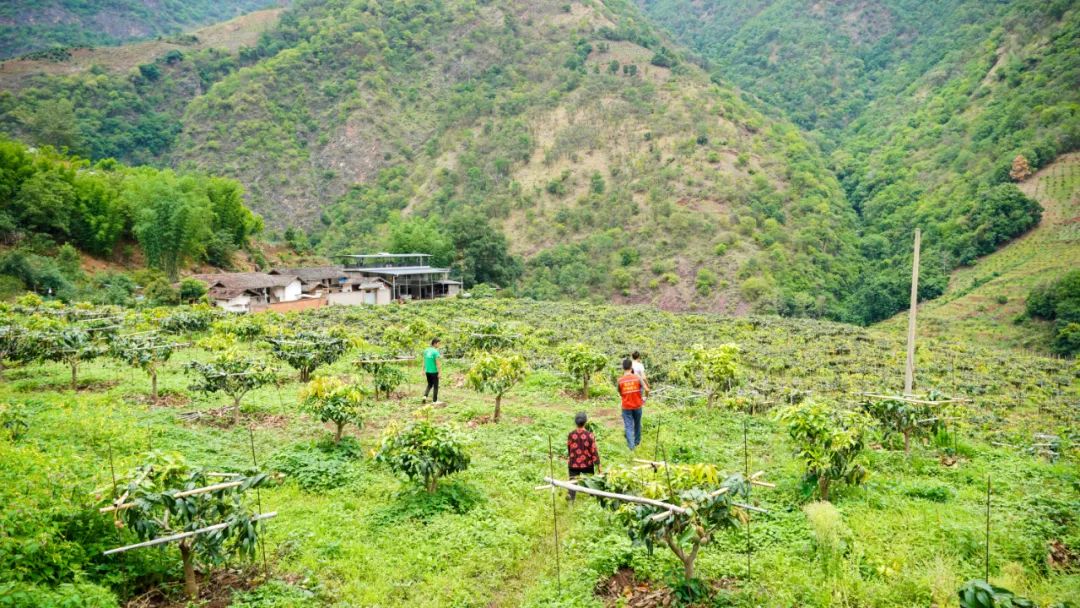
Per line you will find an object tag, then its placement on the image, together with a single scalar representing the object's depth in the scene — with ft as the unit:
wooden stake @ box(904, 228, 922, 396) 36.96
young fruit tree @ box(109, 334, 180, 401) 45.91
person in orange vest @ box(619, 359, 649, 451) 31.96
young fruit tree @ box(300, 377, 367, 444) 34.35
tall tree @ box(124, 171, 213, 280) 128.67
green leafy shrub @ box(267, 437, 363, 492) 30.30
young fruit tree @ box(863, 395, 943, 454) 32.27
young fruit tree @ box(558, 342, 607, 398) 49.14
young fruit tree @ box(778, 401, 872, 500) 26.22
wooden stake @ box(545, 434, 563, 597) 20.98
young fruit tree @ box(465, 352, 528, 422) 41.78
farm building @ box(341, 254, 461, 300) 156.46
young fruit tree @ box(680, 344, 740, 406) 44.39
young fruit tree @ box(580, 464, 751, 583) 18.49
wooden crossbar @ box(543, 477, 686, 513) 18.31
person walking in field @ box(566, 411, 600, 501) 26.48
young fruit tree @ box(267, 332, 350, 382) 53.47
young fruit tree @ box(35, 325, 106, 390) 46.55
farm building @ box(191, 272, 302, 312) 121.60
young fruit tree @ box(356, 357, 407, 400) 46.85
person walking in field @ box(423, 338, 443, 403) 43.68
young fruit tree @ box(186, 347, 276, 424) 39.63
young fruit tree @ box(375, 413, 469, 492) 26.91
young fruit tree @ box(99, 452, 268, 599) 18.86
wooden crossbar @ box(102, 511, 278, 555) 17.81
